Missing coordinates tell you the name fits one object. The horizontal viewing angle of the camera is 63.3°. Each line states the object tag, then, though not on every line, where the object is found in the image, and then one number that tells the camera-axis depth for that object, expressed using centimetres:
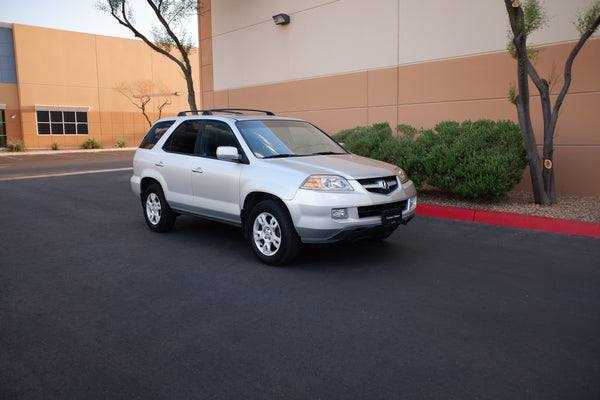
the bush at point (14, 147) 3397
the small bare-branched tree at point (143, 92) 4038
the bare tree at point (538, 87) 795
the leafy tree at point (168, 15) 1891
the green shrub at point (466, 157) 855
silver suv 545
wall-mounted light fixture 1535
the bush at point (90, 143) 3794
